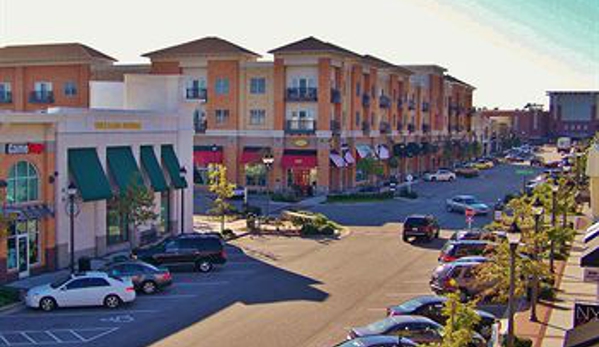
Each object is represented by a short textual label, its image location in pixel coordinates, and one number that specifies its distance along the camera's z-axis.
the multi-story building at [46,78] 72.56
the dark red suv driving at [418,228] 45.28
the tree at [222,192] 47.61
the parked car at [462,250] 35.62
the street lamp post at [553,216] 32.13
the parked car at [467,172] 97.81
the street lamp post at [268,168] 51.28
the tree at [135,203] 38.50
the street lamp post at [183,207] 45.78
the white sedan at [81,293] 28.58
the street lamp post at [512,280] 19.77
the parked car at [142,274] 31.30
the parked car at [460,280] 30.22
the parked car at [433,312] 24.38
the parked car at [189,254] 36.22
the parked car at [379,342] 20.27
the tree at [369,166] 76.25
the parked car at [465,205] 58.41
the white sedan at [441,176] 91.19
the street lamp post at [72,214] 33.45
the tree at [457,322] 16.09
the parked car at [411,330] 21.97
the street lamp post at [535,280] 26.23
